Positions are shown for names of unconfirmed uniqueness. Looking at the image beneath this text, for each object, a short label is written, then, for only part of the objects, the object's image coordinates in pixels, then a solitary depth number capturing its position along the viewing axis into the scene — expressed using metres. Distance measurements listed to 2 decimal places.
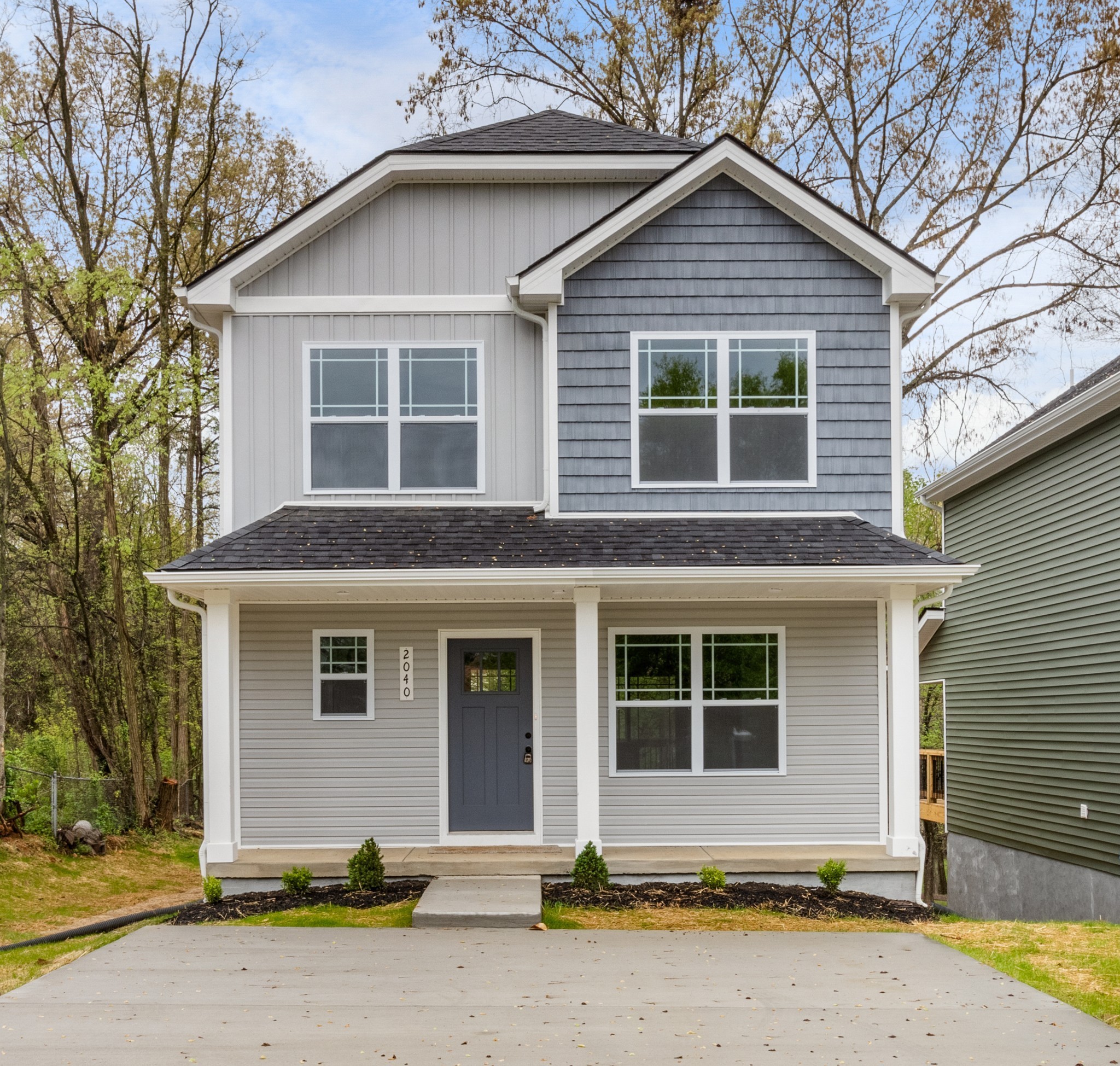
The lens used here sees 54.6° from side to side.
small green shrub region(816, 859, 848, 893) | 9.37
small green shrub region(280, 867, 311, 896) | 9.30
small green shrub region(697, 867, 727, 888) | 9.41
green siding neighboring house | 11.89
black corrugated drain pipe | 10.15
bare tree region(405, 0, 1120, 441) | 18.33
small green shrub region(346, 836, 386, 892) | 9.37
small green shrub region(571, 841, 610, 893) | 9.33
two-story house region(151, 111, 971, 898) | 10.55
